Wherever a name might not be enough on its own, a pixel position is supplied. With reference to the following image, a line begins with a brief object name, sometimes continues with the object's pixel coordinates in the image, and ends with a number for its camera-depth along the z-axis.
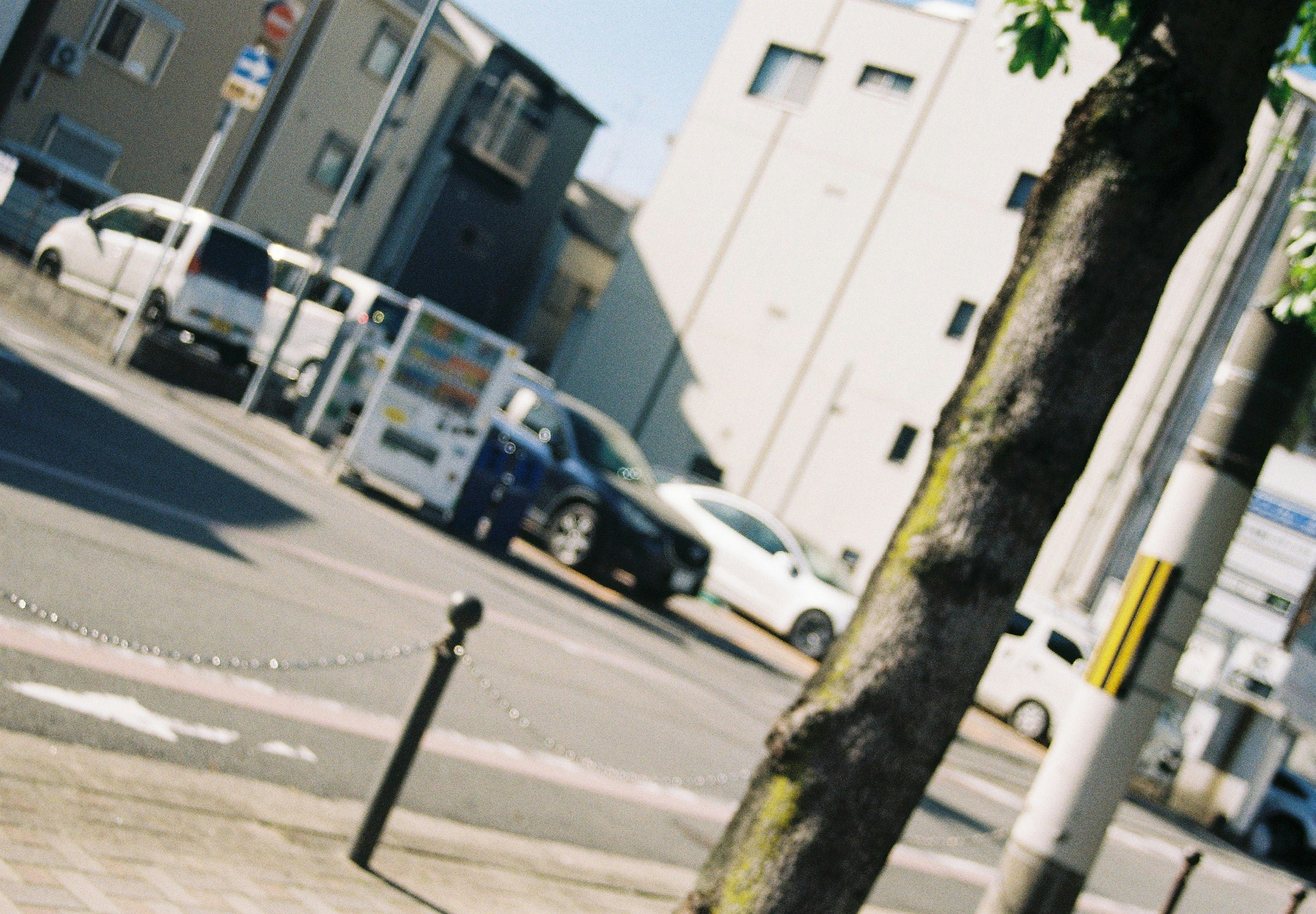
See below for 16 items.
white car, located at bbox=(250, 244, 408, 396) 19.27
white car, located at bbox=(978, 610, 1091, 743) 20.89
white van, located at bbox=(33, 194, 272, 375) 17.78
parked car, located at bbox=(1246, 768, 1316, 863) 20.42
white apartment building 27.14
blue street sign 16.16
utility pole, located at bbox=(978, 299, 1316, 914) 5.77
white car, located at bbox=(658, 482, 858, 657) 19.31
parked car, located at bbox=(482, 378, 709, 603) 15.70
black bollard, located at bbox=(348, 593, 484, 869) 4.73
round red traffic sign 16.44
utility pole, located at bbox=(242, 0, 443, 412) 16.62
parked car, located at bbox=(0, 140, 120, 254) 23.69
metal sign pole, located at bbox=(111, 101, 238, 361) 16.19
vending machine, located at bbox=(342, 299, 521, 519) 14.26
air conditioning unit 29.48
